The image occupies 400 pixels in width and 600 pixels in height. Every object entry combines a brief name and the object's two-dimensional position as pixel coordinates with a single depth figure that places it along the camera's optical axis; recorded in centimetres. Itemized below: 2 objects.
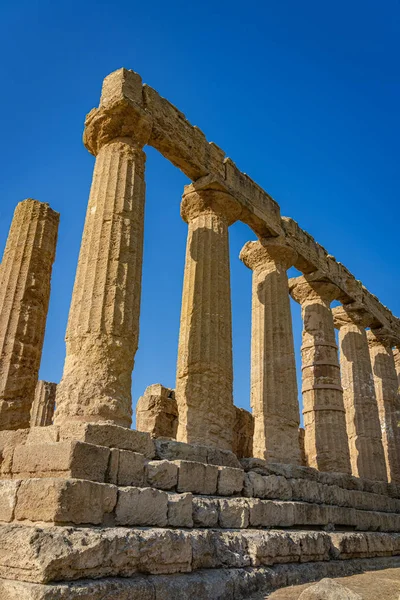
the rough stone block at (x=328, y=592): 592
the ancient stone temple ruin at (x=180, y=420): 602
